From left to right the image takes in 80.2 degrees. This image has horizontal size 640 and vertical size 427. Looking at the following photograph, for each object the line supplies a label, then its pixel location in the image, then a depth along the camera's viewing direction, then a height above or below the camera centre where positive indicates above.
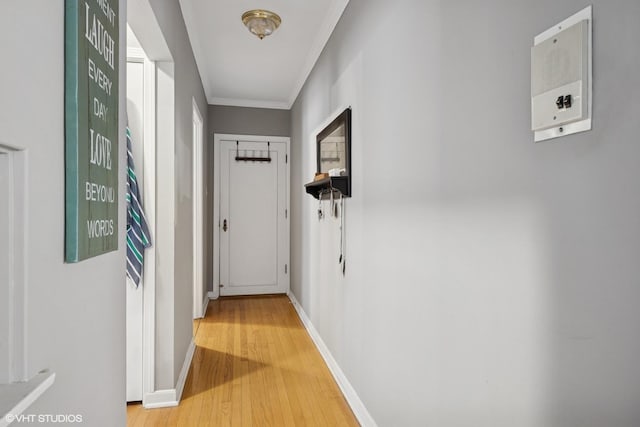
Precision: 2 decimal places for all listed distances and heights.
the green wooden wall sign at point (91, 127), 0.89 +0.22
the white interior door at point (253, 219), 4.86 -0.10
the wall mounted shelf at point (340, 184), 2.33 +0.17
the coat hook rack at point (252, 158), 4.87 +0.69
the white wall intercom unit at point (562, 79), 0.80 +0.30
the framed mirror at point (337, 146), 2.35 +0.45
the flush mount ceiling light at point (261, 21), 2.64 +1.35
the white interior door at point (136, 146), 2.23 +0.38
